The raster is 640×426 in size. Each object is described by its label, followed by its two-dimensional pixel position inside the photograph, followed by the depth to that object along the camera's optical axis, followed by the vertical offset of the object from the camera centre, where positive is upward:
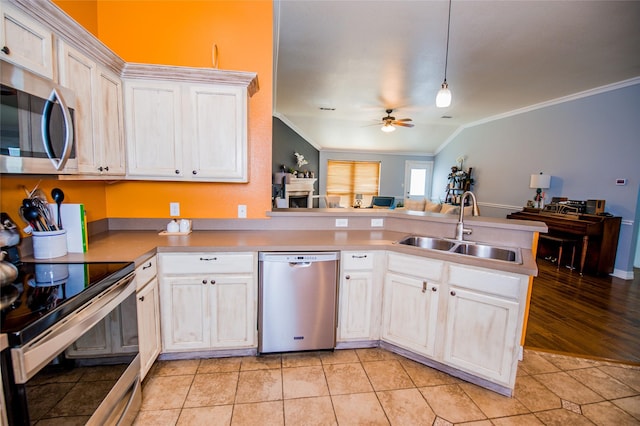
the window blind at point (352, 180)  9.45 +0.28
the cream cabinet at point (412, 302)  2.09 -0.85
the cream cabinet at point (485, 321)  1.82 -0.86
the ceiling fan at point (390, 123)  5.95 +1.39
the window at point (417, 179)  9.93 +0.38
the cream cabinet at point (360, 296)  2.25 -0.86
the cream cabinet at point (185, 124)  2.15 +0.45
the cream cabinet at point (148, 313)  1.77 -0.86
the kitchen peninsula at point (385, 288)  1.87 -0.71
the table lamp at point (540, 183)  5.34 +0.21
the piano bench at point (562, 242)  4.66 -0.80
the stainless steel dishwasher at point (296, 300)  2.12 -0.86
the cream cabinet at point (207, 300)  2.04 -0.85
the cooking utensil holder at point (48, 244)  1.61 -0.38
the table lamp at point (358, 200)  8.18 -0.35
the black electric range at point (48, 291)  0.92 -0.47
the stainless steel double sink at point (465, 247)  2.19 -0.45
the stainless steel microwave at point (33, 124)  1.11 +0.23
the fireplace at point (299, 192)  6.83 -0.15
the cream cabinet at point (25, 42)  1.17 +0.60
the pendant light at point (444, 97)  2.67 +0.87
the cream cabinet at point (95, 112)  1.60 +0.43
